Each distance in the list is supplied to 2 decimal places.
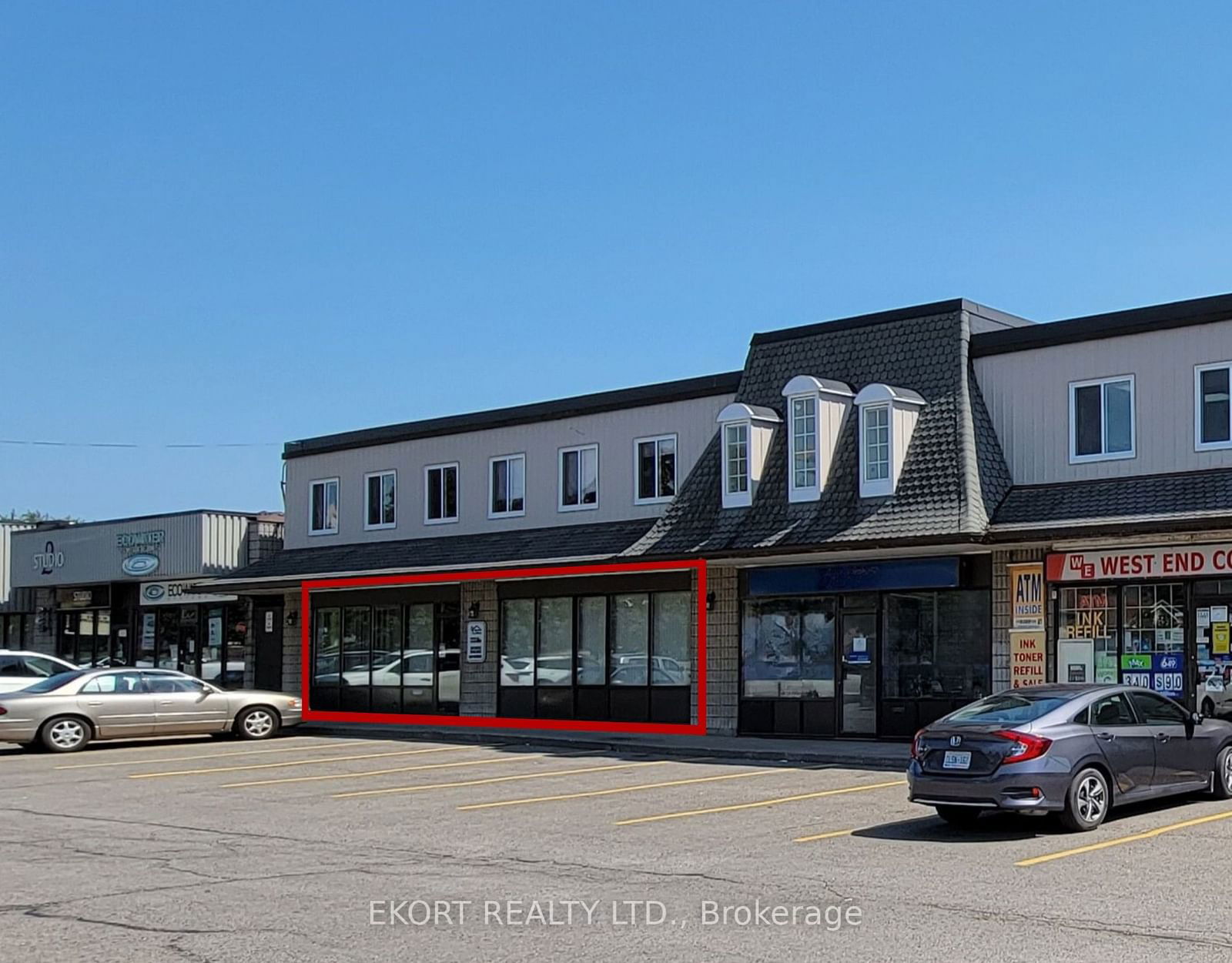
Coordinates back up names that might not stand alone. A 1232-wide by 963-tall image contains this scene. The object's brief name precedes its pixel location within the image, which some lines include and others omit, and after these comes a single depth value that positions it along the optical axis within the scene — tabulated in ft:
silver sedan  80.94
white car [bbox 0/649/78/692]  98.68
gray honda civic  44.57
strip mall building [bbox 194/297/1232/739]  71.00
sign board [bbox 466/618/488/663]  100.63
